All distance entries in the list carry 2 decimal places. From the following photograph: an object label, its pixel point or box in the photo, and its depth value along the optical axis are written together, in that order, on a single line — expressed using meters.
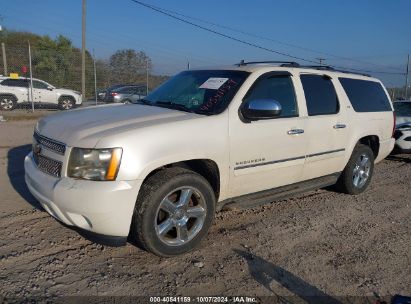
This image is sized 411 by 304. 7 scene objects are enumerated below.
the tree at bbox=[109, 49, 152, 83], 21.81
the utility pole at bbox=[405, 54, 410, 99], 30.88
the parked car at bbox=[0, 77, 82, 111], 17.88
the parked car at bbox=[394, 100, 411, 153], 8.98
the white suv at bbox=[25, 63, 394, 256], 3.33
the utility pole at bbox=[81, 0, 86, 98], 19.20
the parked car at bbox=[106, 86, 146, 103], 19.72
